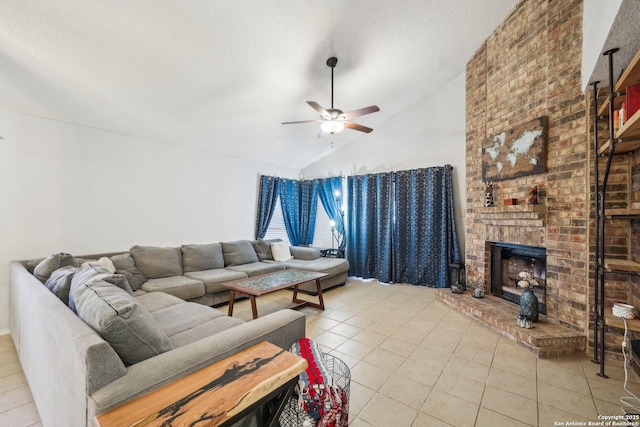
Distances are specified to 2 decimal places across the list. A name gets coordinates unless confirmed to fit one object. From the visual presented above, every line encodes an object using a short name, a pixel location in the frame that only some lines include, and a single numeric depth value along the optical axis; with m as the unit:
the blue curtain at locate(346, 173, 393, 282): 5.03
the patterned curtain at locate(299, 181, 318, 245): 6.07
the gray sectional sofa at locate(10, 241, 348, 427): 0.99
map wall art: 2.84
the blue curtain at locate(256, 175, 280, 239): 5.40
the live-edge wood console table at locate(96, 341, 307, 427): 0.86
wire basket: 1.24
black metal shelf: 1.75
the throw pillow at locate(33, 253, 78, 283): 2.28
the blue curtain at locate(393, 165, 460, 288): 4.39
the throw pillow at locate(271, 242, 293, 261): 5.03
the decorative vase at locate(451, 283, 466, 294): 3.77
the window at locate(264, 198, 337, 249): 5.84
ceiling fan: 3.05
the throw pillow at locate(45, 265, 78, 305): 1.78
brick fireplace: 2.50
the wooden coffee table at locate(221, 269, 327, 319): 2.94
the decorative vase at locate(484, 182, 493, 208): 3.44
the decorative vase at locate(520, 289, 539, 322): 2.69
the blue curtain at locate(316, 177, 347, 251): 5.66
